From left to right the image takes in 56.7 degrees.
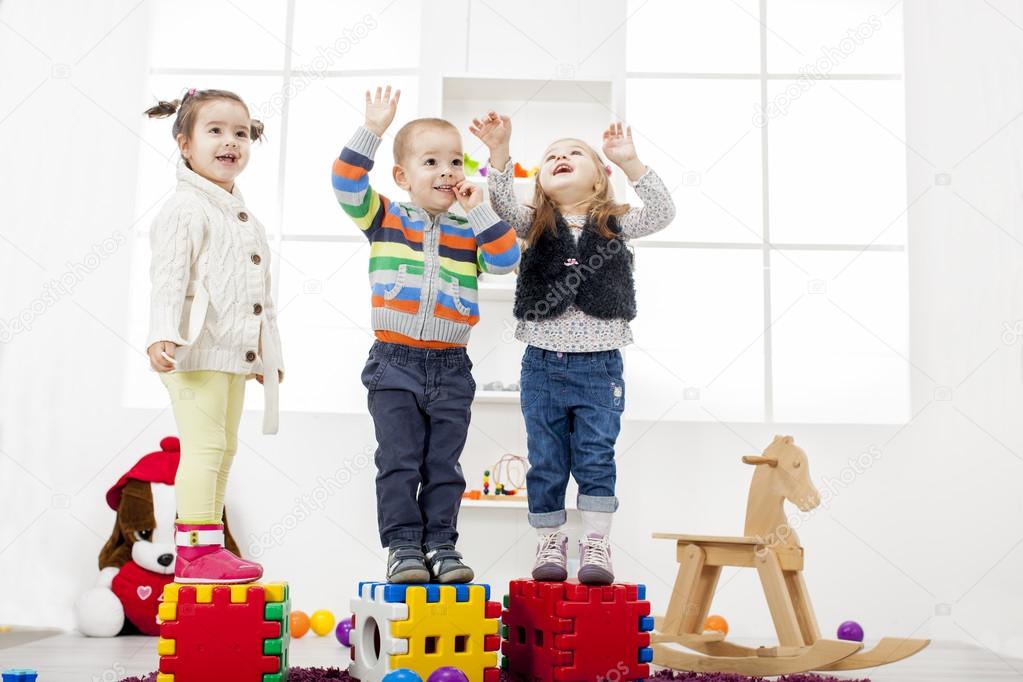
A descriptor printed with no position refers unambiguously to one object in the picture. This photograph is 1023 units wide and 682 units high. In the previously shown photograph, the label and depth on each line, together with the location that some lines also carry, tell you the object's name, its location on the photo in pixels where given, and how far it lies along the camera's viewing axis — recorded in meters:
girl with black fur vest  2.13
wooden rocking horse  2.39
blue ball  1.68
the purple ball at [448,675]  1.71
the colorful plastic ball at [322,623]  3.01
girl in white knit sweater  1.95
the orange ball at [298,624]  2.96
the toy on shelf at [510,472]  3.21
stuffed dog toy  2.94
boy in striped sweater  2.01
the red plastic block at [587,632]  1.89
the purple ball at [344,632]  2.74
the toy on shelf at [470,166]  3.10
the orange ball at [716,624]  3.01
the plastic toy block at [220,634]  1.81
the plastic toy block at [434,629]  1.79
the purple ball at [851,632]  2.91
